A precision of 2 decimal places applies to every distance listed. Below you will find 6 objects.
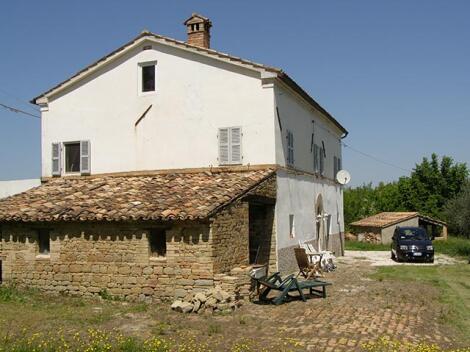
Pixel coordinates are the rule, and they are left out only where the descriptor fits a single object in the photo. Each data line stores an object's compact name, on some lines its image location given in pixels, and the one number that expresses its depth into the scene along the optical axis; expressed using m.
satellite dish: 24.16
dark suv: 22.19
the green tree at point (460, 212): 29.58
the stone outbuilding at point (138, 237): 11.96
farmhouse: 12.38
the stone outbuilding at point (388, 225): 32.72
